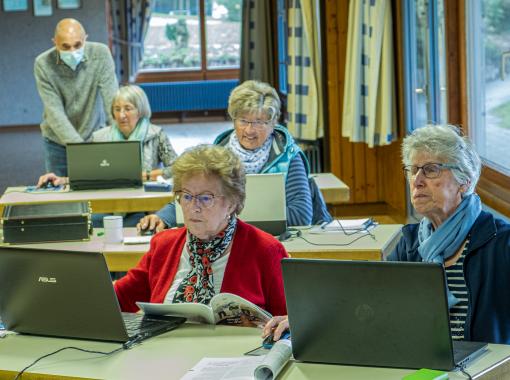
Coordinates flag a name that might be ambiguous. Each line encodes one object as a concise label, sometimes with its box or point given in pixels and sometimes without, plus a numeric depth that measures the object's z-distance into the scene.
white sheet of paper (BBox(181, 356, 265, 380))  3.42
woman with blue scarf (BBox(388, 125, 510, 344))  3.83
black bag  6.11
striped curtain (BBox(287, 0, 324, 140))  10.97
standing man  8.89
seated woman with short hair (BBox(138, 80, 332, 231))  6.30
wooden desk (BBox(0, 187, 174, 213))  7.38
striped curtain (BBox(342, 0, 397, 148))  10.06
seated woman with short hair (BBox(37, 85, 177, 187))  8.20
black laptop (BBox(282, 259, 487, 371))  3.15
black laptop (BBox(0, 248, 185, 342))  3.77
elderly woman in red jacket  4.25
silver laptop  5.72
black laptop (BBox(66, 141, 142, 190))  7.61
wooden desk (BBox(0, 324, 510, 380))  3.34
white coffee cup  6.01
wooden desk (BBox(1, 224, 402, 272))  5.59
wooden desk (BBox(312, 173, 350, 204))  7.38
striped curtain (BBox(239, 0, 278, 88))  14.23
